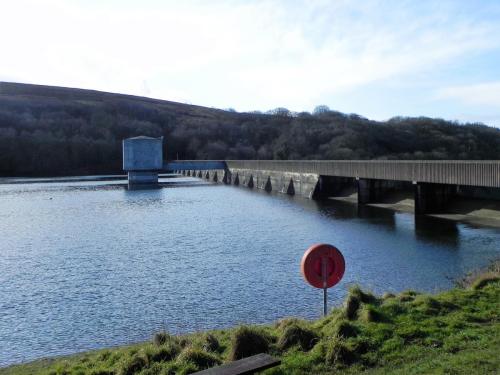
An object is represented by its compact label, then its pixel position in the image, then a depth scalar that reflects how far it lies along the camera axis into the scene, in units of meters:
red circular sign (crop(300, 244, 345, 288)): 9.23
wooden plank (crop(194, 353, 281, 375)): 6.51
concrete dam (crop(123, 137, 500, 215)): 30.11
